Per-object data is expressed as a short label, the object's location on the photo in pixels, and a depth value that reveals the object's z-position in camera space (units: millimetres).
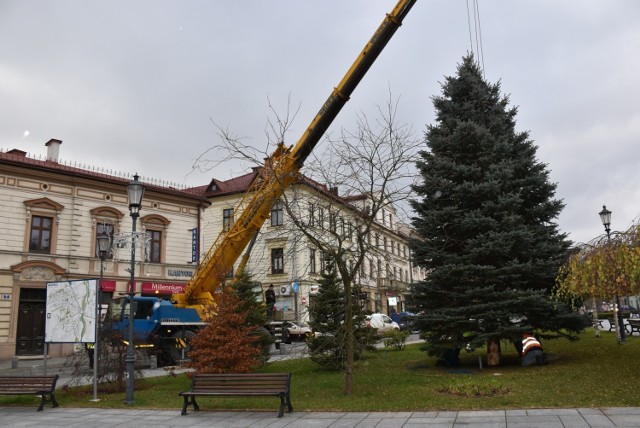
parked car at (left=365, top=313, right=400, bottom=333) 33781
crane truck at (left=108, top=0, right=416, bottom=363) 14438
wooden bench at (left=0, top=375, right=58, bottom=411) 11406
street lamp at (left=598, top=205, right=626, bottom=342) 19923
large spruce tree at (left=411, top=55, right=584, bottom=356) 14102
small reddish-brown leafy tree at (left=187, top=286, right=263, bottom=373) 14219
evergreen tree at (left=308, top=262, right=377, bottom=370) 15789
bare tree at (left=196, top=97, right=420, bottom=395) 11461
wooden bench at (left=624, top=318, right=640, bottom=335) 22639
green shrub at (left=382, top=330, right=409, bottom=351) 21859
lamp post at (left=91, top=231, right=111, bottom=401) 12656
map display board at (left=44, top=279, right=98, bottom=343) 12734
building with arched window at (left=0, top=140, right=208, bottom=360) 25953
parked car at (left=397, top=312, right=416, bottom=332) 15026
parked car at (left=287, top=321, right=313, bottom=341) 32250
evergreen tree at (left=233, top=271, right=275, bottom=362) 18016
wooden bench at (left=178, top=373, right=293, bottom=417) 9883
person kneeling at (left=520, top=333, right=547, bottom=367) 14336
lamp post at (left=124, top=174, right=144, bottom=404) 11766
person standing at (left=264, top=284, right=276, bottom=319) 22425
